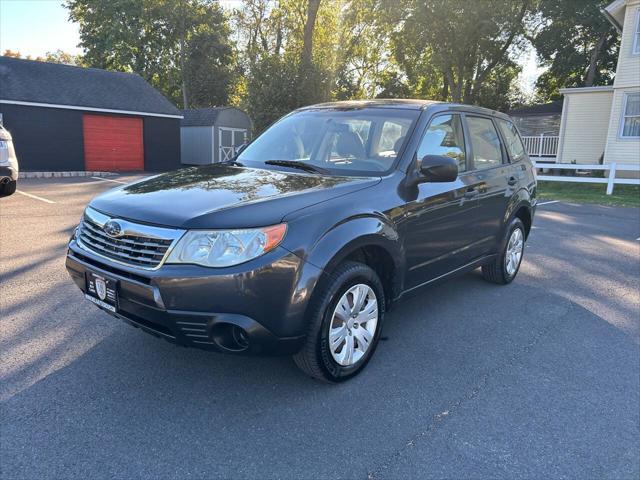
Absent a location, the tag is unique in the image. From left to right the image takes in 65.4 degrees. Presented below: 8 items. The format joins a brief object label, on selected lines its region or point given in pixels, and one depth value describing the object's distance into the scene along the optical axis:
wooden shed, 28.72
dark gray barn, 19.69
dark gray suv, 2.68
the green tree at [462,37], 24.77
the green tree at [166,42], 35.72
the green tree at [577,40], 27.33
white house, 18.39
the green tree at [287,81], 20.88
